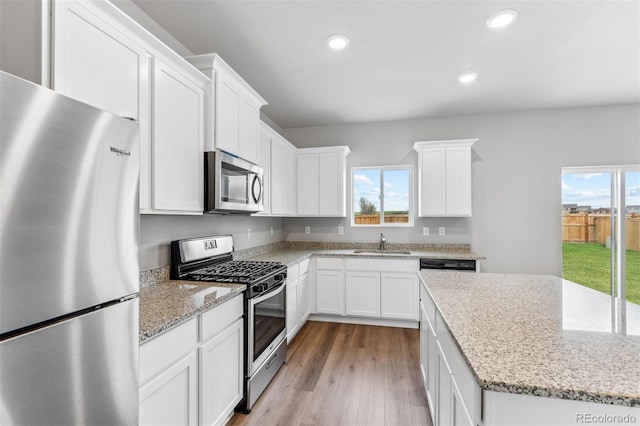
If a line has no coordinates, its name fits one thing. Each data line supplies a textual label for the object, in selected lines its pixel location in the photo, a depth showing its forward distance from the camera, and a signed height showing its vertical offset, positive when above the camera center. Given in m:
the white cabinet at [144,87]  1.22 +0.63
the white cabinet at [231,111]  2.12 +0.82
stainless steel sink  4.00 -0.53
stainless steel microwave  2.10 +0.23
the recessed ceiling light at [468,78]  2.89 +1.35
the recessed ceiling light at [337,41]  2.28 +1.34
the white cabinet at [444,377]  1.00 -0.72
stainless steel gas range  2.03 -0.60
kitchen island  0.79 -0.45
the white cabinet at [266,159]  3.16 +0.60
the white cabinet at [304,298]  3.41 -1.02
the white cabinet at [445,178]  3.78 +0.46
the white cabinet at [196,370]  1.26 -0.79
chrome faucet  4.20 -0.40
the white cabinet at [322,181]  4.14 +0.45
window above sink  4.32 +0.26
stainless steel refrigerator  0.67 -0.13
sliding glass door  3.67 -0.19
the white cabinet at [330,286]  3.77 -0.93
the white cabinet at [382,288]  3.56 -0.92
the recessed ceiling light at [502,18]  2.00 +1.35
